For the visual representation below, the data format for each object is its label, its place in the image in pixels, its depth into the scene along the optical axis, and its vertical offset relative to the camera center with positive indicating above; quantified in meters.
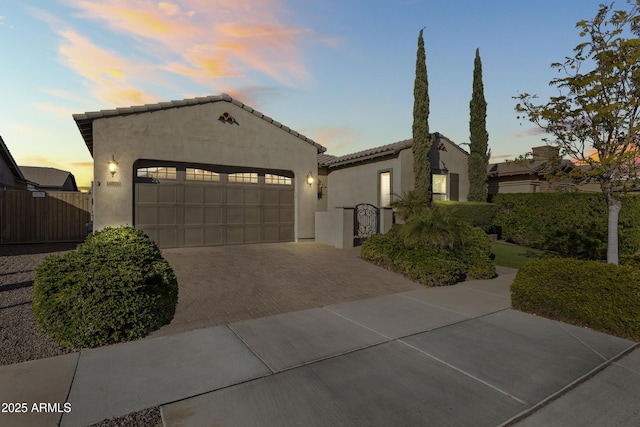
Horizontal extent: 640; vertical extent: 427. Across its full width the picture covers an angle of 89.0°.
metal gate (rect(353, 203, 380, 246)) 13.41 -0.55
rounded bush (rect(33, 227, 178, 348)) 4.34 -1.23
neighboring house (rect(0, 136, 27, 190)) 18.37 +2.33
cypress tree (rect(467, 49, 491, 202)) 17.03 +3.71
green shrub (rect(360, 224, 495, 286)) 8.41 -1.35
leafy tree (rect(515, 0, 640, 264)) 6.57 +2.12
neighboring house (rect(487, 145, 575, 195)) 20.02 +2.04
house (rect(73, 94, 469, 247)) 10.83 +1.44
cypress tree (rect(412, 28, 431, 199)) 14.73 +3.81
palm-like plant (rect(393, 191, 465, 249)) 9.30 -0.54
